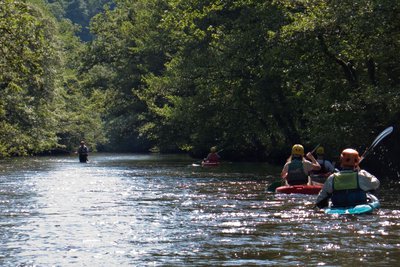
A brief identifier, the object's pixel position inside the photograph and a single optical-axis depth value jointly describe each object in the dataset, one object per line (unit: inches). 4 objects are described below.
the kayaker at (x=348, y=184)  682.2
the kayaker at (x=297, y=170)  920.9
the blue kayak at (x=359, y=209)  687.7
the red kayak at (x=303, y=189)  895.7
